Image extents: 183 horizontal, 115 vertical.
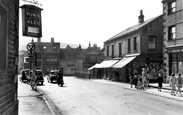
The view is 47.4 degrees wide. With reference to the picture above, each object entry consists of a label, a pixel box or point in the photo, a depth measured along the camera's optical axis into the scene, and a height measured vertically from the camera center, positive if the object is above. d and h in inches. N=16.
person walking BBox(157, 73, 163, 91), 716.0 -64.3
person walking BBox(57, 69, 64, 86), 936.9 -75.2
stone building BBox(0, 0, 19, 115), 189.6 +7.6
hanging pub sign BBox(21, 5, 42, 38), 256.8 +52.4
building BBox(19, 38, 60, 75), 2661.7 +84.2
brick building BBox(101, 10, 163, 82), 1104.8 +74.8
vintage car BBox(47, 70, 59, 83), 1162.0 -75.8
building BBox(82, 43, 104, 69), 2790.4 +59.3
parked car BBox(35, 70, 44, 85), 1036.5 -67.7
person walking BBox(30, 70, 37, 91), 749.6 -62.5
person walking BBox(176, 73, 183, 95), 622.8 -56.3
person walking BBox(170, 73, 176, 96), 613.7 -54.2
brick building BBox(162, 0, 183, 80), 850.1 +117.2
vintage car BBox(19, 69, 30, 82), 1212.0 -69.4
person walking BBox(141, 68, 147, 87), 822.7 -51.4
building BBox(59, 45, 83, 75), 2751.0 +18.9
